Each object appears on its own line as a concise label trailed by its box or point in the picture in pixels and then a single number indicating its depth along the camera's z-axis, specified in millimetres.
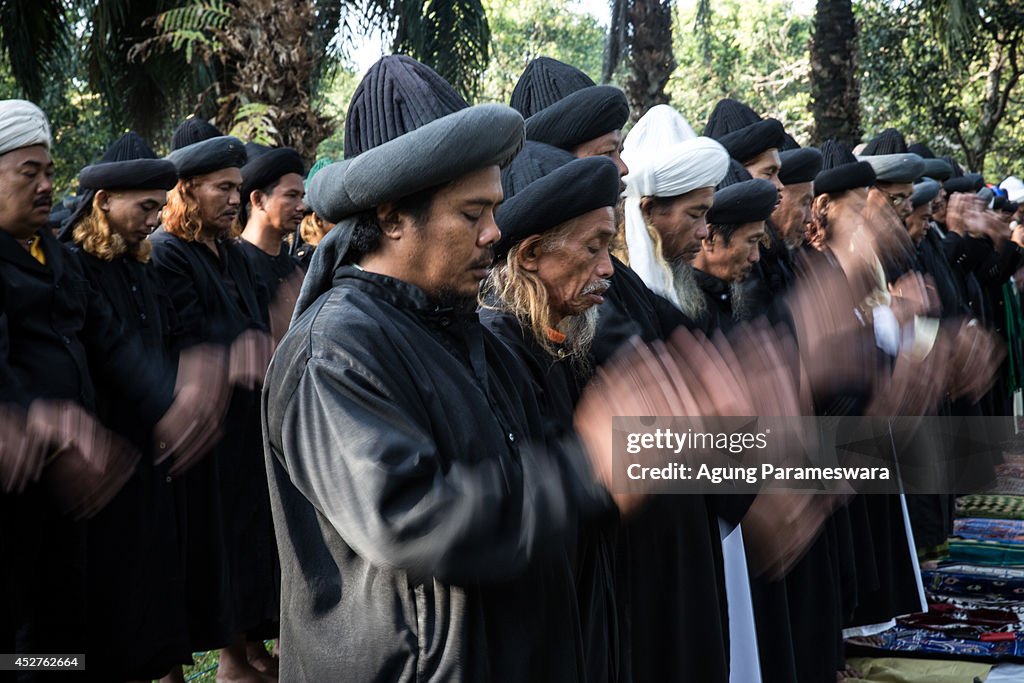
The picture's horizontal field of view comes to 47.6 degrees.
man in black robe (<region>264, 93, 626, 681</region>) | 1874
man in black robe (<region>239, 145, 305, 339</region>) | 6094
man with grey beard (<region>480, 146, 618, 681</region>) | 2816
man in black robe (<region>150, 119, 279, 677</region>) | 5070
